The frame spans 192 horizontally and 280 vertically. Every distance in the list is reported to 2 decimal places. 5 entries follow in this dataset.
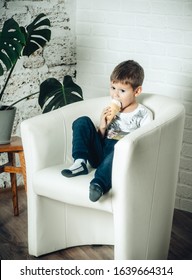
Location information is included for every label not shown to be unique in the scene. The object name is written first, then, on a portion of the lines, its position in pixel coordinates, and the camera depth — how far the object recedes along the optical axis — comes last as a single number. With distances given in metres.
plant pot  3.07
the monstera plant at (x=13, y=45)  2.95
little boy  2.66
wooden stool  3.09
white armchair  2.33
